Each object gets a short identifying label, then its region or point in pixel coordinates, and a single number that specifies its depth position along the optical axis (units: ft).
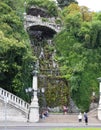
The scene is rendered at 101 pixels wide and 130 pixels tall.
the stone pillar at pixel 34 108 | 131.34
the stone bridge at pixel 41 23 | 212.84
